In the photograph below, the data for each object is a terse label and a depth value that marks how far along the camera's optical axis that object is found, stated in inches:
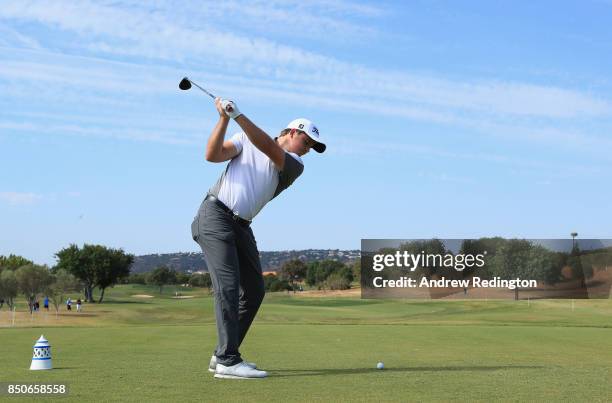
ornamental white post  303.7
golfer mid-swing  278.8
